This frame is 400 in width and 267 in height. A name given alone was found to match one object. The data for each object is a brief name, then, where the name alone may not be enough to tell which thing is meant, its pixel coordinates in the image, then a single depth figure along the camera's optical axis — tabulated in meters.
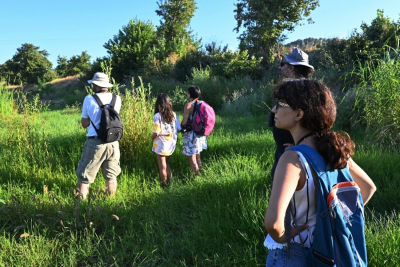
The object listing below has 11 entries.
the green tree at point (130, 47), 27.06
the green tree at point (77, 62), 50.81
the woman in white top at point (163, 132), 4.74
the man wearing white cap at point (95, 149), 3.98
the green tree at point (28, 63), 51.22
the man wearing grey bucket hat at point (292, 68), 2.78
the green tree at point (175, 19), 31.70
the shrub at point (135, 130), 5.66
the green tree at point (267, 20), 23.70
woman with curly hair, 1.32
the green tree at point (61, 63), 54.10
